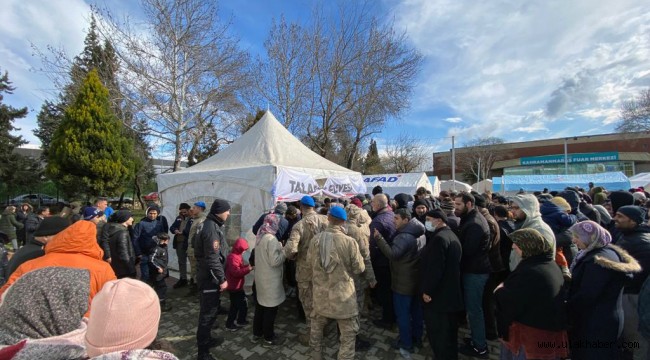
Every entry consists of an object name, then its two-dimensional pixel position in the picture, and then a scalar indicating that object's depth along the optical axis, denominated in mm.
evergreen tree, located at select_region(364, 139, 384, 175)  35366
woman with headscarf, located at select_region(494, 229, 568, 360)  2189
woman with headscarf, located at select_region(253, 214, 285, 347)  3604
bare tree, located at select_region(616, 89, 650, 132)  20500
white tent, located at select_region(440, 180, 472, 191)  20423
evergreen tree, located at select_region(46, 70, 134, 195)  11359
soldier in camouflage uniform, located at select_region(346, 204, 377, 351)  3555
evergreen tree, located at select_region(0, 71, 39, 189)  19703
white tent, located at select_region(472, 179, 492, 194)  23319
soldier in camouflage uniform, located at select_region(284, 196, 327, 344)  3670
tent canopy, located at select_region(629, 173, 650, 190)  14547
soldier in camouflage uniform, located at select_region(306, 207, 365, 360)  2918
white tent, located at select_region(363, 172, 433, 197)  16062
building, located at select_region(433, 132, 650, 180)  38594
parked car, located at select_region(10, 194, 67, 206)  22742
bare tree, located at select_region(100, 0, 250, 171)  10242
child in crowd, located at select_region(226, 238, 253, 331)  3904
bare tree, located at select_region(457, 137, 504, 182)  44875
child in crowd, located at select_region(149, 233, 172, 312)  4719
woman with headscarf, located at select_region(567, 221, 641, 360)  2152
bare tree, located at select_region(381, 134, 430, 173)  36531
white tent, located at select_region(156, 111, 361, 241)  5715
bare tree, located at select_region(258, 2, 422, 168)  14609
